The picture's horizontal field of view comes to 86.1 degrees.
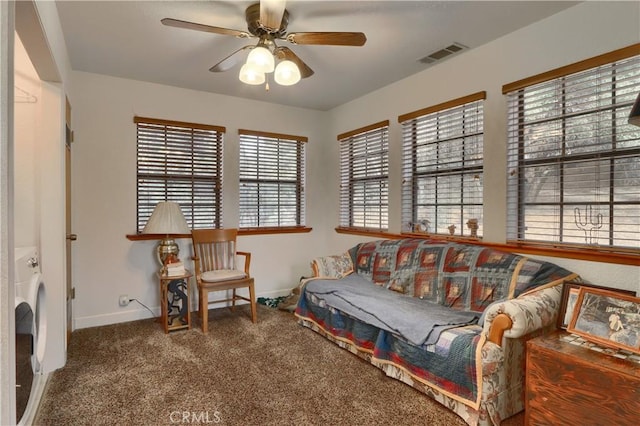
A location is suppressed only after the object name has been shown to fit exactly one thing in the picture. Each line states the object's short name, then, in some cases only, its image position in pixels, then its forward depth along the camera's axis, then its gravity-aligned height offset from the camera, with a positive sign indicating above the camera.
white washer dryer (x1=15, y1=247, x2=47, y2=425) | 1.60 -0.66
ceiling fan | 2.02 +1.10
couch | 1.90 -0.75
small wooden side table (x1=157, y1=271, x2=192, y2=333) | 3.36 -0.92
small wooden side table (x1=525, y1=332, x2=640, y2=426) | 1.48 -0.82
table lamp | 3.31 -0.13
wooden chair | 3.35 -0.64
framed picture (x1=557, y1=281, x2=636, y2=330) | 1.98 -0.54
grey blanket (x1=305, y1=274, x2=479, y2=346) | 2.24 -0.76
